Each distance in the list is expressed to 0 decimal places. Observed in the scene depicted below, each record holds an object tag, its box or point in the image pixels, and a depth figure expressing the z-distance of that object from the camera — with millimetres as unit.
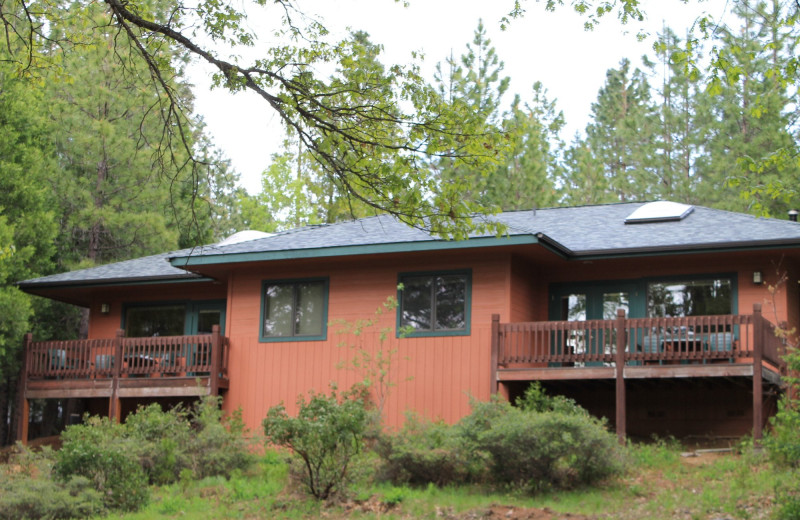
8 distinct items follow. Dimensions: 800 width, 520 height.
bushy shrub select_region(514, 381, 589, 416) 14523
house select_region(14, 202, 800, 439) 16266
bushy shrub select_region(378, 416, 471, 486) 13375
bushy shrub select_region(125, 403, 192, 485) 14992
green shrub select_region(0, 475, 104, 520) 11969
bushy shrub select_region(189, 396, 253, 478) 15219
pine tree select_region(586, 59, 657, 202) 33688
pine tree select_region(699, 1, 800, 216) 26969
